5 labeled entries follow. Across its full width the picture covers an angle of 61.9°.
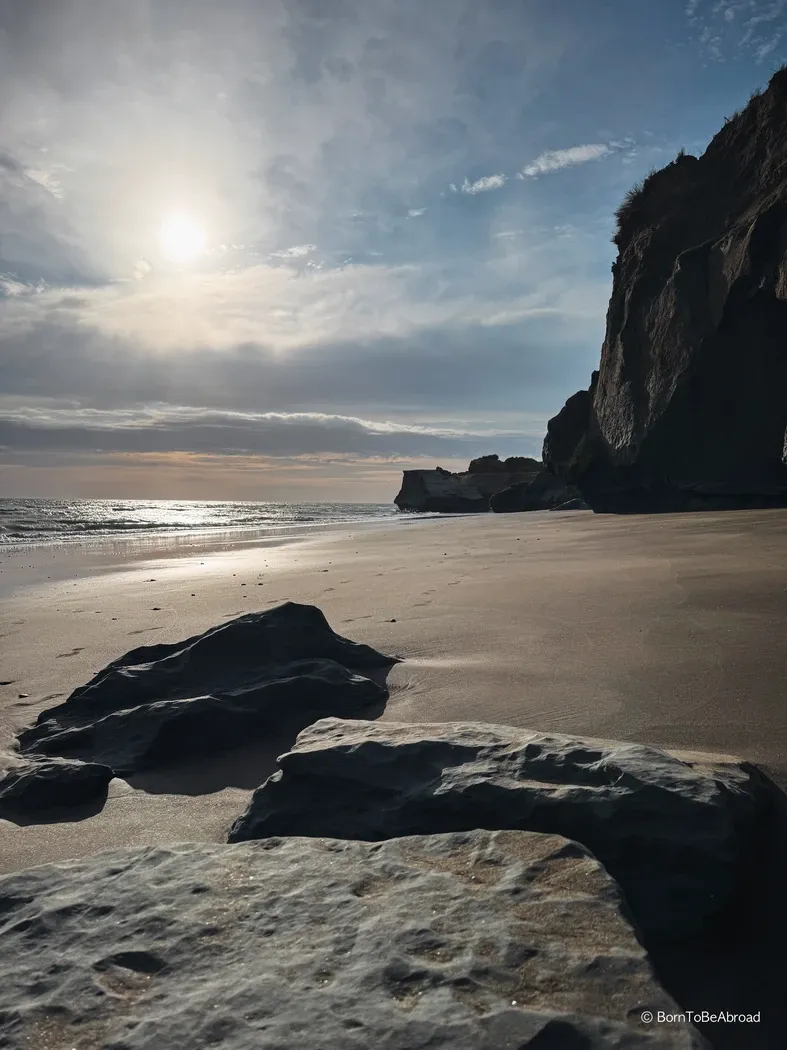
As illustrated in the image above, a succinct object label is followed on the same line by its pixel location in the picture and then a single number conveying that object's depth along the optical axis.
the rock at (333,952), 1.21
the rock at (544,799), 1.71
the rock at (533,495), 41.59
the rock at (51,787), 2.65
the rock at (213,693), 3.17
